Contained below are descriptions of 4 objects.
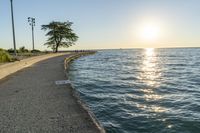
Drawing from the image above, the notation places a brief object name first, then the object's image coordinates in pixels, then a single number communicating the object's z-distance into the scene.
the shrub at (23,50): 37.98
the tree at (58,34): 46.00
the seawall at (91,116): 4.14
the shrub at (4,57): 16.26
